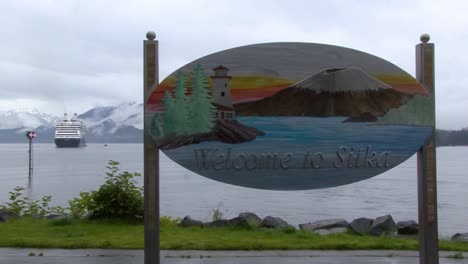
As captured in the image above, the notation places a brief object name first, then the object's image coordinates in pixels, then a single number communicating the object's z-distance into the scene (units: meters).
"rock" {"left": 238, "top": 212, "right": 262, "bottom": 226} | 11.78
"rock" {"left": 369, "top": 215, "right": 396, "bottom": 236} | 11.90
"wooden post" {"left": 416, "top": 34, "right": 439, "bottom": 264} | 6.80
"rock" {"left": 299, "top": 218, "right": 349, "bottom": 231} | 12.32
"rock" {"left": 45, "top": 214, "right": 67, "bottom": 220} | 13.70
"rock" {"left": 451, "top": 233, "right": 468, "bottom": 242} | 10.96
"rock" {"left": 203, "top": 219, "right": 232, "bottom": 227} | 11.81
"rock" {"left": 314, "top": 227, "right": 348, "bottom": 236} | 11.57
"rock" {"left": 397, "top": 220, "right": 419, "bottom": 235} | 12.50
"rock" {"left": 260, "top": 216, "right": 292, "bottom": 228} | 12.08
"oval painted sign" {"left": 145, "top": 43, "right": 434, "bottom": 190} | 6.61
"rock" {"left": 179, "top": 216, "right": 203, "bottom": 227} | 12.12
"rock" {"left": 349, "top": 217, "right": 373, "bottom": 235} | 11.68
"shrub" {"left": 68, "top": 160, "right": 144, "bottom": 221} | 11.59
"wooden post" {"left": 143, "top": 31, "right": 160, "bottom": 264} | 6.51
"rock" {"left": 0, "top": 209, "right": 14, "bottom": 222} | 12.50
